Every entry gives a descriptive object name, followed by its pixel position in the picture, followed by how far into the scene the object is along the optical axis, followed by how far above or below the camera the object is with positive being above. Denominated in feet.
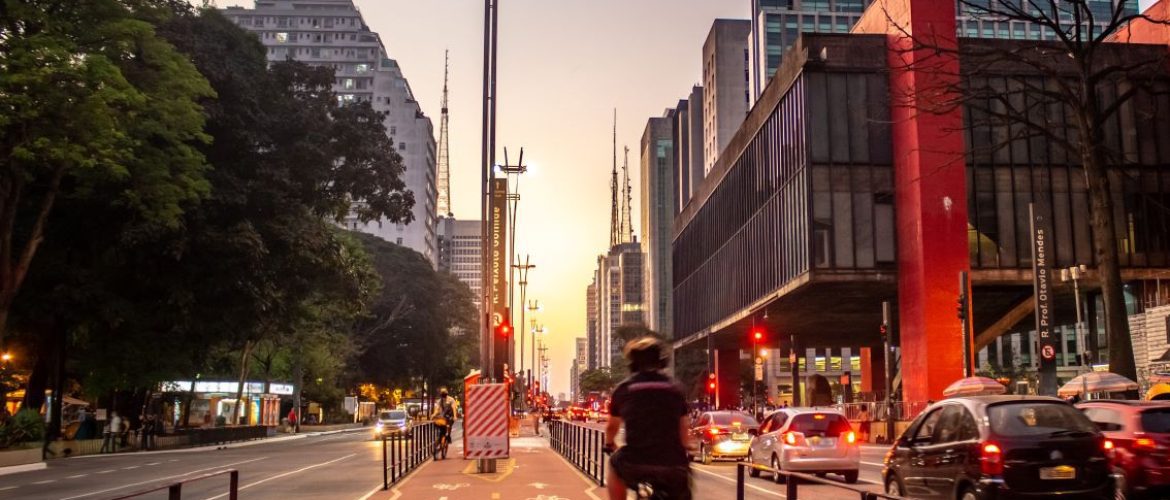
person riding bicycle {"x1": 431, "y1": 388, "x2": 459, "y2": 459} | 97.50 -2.20
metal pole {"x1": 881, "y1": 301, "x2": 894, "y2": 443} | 142.92 +0.38
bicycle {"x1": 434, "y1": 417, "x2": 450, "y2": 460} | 97.14 -4.65
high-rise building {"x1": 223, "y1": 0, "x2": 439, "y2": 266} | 585.22 +197.07
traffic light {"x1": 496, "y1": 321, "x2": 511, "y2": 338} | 98.46 +5.90
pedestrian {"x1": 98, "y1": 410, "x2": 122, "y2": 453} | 146.92 -6.50
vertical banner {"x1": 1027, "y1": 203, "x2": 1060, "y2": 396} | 112.16 +11.57
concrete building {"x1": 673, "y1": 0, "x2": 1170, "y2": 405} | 155.53 +30.58
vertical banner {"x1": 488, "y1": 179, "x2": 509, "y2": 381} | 95.14 +10.91
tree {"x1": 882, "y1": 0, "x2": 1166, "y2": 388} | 80.59 +21.96
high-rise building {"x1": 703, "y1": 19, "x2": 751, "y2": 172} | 483.92 +148.48
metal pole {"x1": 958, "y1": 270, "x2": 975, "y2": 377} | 121.08 +8.84
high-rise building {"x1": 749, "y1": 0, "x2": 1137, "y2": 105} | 454.40 +168.28
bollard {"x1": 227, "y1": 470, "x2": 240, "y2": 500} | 29.37 -2.68
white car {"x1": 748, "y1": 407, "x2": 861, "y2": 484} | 69.97 -3.53
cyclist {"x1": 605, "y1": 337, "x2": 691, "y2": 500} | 24.93 -0.86
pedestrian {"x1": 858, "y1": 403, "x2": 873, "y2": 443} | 154.03 -4.75
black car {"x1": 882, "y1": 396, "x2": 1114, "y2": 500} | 38.37 -2.23
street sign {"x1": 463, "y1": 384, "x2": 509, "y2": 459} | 77.41 -2.35
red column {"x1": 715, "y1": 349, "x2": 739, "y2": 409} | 271.49 +3.91
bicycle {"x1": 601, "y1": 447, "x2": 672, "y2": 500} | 24.90 -2.32
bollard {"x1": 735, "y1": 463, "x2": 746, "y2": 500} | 26.84 -2.28
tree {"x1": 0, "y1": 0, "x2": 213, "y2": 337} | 91.45 +25.60
